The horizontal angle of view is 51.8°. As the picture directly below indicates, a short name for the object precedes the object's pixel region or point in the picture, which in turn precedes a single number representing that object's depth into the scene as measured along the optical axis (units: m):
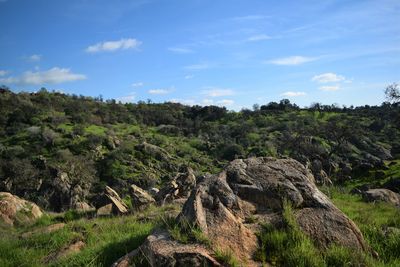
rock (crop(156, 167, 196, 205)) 14.12
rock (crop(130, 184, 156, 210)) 13.21
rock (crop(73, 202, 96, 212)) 16.26
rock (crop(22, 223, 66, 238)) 9.83
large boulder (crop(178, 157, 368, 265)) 6.13
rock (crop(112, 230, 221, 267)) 5.46
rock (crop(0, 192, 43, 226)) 12.86
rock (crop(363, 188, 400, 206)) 15.91
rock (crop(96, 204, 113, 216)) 12.35
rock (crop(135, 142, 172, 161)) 63.31
